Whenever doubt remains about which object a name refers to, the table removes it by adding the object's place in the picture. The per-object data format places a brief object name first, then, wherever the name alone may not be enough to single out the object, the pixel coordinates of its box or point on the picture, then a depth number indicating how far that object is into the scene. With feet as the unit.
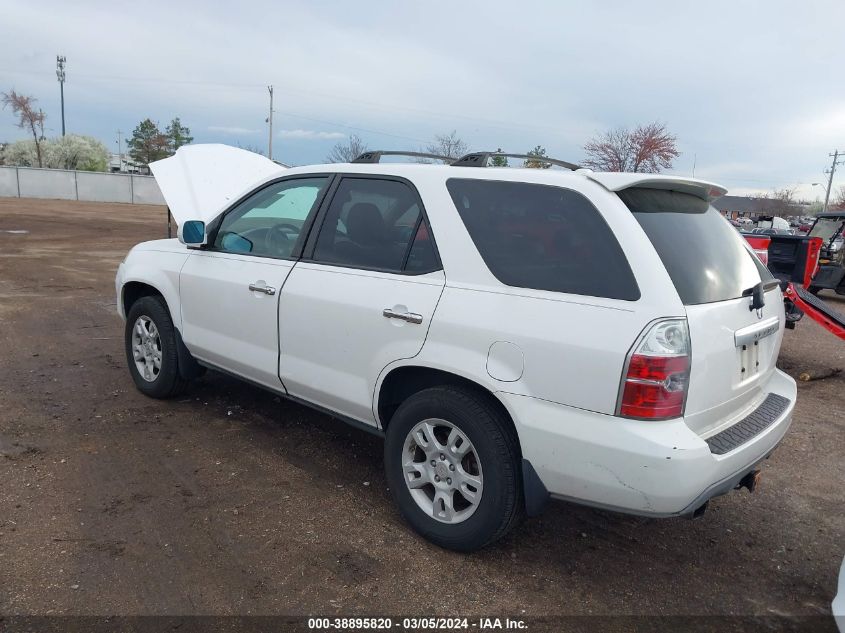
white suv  7.99
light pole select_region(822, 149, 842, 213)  244.83
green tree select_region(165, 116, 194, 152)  223.92
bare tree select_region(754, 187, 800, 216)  283.18
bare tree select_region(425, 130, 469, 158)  119.24
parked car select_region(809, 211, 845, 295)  43.01
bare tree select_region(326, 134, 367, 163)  142.99
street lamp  213.87
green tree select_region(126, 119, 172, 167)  222.48
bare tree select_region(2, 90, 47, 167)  176.24
